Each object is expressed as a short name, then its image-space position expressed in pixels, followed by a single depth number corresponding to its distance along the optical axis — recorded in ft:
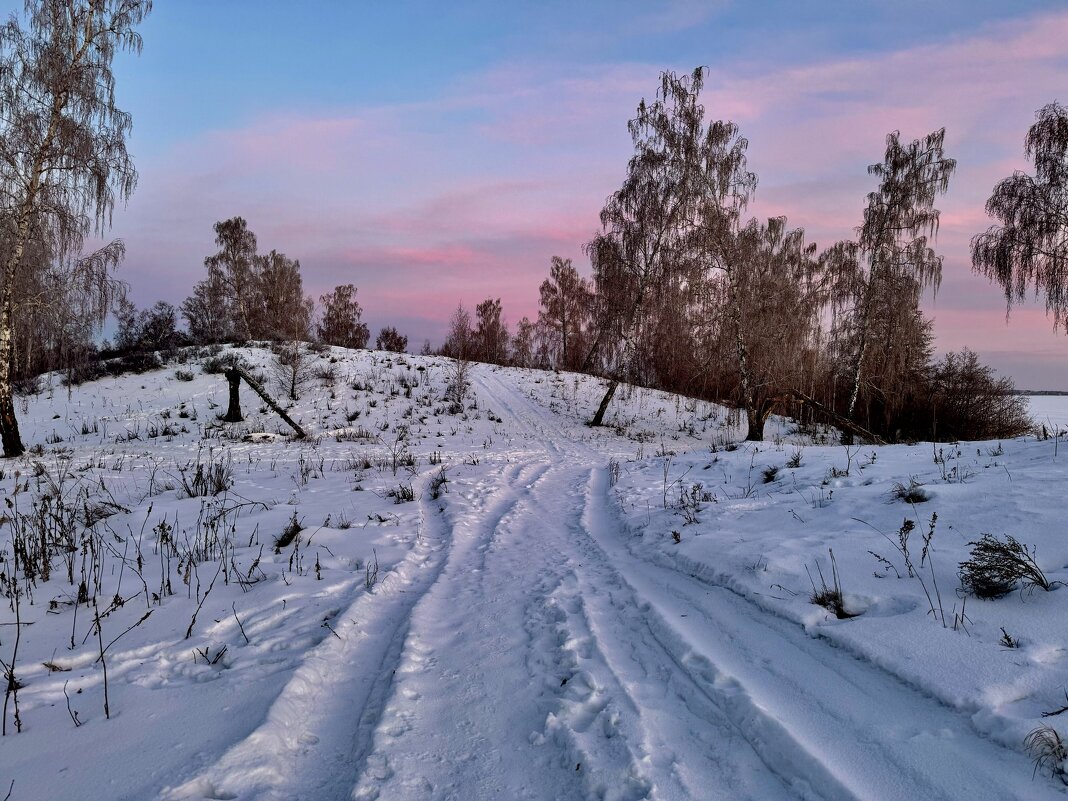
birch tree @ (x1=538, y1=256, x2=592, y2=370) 155.53
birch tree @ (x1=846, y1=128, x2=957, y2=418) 59.93
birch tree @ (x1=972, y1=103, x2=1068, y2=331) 39.24
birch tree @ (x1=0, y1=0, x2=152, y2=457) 37.83
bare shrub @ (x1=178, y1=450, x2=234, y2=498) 23.58
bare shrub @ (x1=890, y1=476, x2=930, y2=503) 15.38
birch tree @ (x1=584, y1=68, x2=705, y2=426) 53.52
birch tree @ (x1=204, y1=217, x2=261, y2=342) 117.60
